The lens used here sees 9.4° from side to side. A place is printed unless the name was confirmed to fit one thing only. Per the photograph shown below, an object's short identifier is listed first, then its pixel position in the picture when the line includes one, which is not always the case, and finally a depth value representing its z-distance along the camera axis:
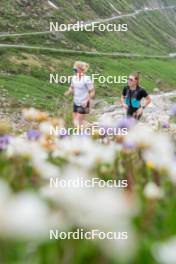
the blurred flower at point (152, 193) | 5.19
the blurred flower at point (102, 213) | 3.48
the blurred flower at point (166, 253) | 3.36
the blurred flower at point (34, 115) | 8.94
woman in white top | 21.79
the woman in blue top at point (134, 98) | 22.38
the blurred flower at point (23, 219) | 3.33
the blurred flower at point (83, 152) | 6.03
